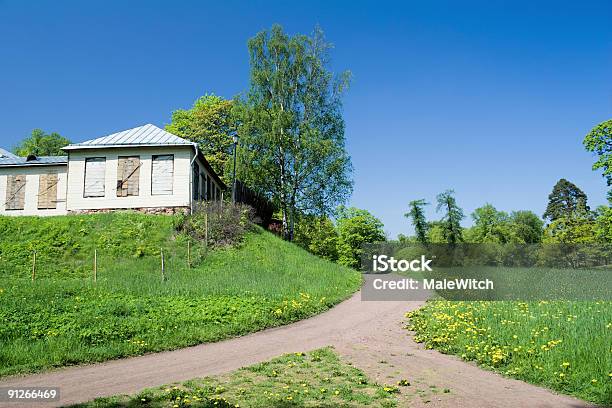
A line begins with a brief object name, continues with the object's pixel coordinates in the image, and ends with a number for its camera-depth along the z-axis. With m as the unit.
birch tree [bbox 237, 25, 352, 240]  34.03
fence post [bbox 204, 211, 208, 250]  24.69
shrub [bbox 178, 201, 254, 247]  25.33
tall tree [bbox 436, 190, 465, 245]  46.47
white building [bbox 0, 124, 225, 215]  28.34
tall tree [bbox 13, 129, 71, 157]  57.47
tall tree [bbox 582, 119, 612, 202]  32.38
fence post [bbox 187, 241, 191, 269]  22.20
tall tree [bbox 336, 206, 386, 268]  58.59
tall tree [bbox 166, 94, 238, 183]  48.19
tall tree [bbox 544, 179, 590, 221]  74.81
